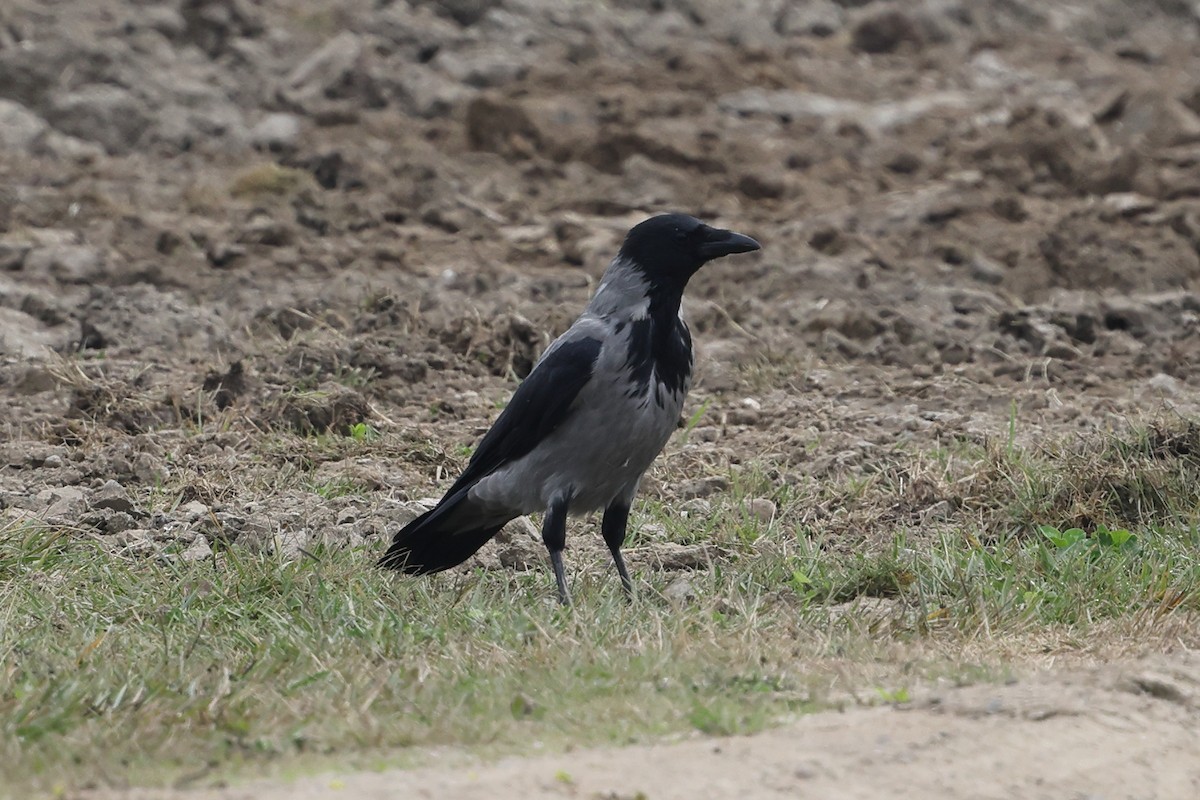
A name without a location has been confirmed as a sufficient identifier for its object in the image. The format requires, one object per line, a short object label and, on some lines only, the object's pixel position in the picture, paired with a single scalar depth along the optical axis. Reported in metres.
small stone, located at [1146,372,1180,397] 18.81
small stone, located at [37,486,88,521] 14.80
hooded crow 13.00
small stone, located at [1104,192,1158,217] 26.55
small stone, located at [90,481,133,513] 15.02
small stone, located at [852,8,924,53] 39.91
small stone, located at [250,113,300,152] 29.95
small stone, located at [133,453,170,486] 15.95
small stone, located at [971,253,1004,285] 23.91
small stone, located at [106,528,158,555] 14.00
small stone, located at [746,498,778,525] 15.26
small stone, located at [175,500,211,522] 14.92
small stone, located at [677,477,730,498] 16.12
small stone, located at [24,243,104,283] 23.08
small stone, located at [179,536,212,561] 13.80
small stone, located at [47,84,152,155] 30.02
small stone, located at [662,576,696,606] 12.90
